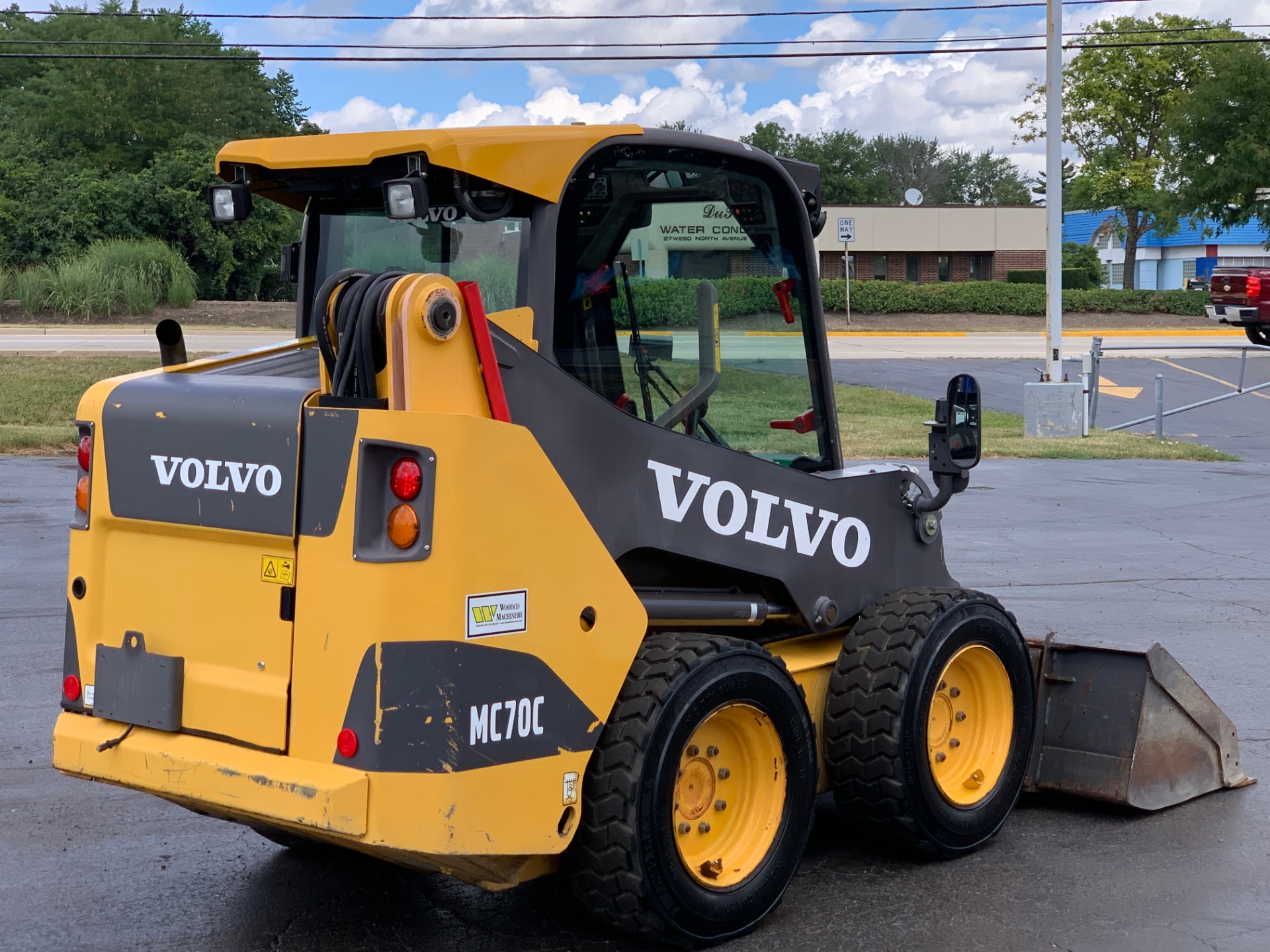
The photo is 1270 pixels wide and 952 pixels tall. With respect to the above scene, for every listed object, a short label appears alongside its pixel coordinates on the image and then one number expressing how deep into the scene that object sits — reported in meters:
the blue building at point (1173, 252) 80.12
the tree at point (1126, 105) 51.16
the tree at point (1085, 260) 65.62
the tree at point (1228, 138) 39.91
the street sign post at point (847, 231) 30.25
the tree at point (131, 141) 37.00
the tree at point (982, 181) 116.44
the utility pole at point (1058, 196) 18.86
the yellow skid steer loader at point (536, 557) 3.42
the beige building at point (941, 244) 54.91
